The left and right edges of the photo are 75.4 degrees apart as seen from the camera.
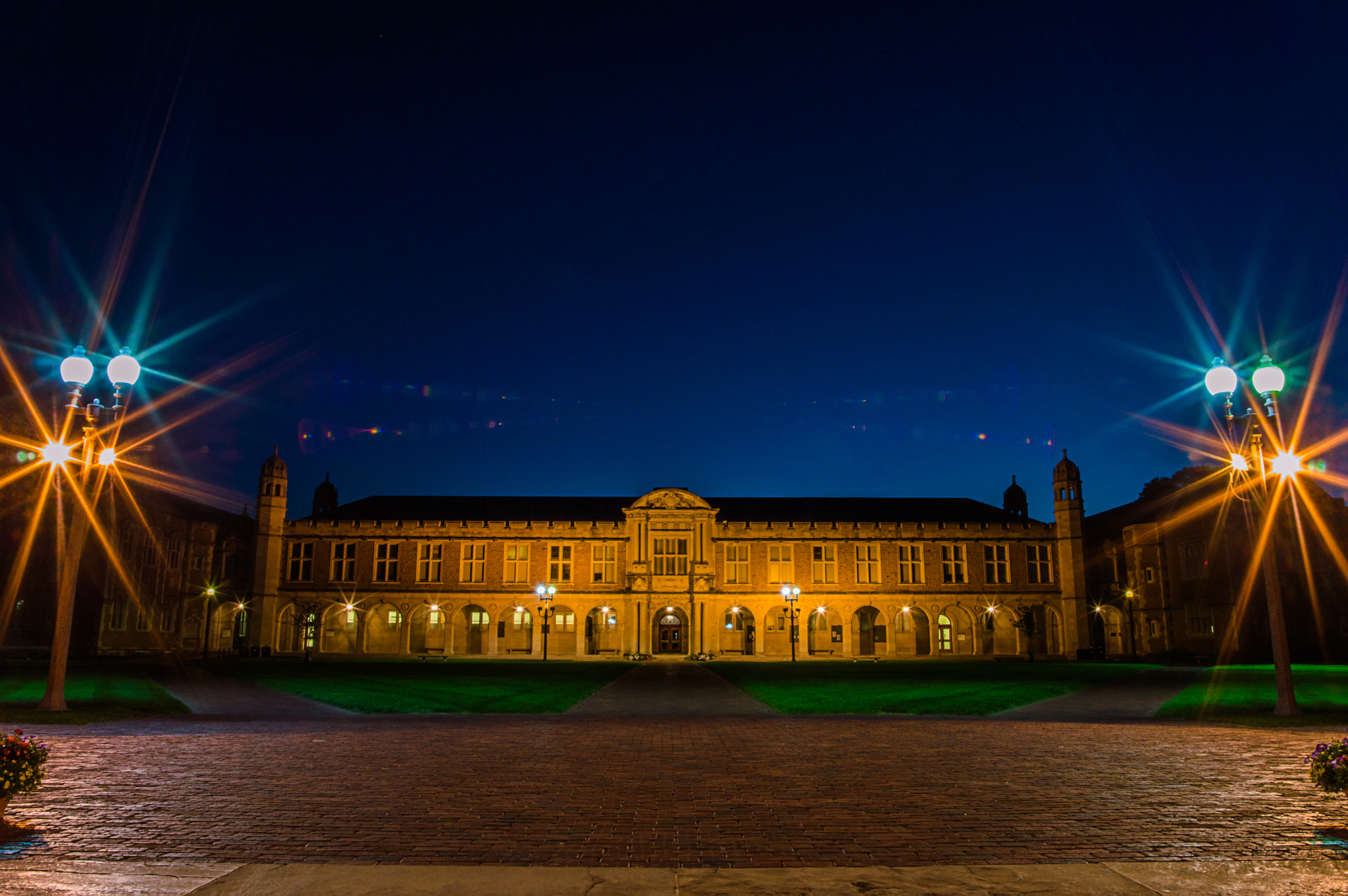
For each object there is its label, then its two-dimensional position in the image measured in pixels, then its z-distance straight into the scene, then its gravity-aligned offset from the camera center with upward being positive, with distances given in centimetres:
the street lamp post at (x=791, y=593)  4603 +67
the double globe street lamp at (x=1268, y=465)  1567 +268
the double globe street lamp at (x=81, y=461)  1611 +278
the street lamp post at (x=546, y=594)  4698 +63
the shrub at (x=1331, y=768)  718 -133
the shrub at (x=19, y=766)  695 -128
